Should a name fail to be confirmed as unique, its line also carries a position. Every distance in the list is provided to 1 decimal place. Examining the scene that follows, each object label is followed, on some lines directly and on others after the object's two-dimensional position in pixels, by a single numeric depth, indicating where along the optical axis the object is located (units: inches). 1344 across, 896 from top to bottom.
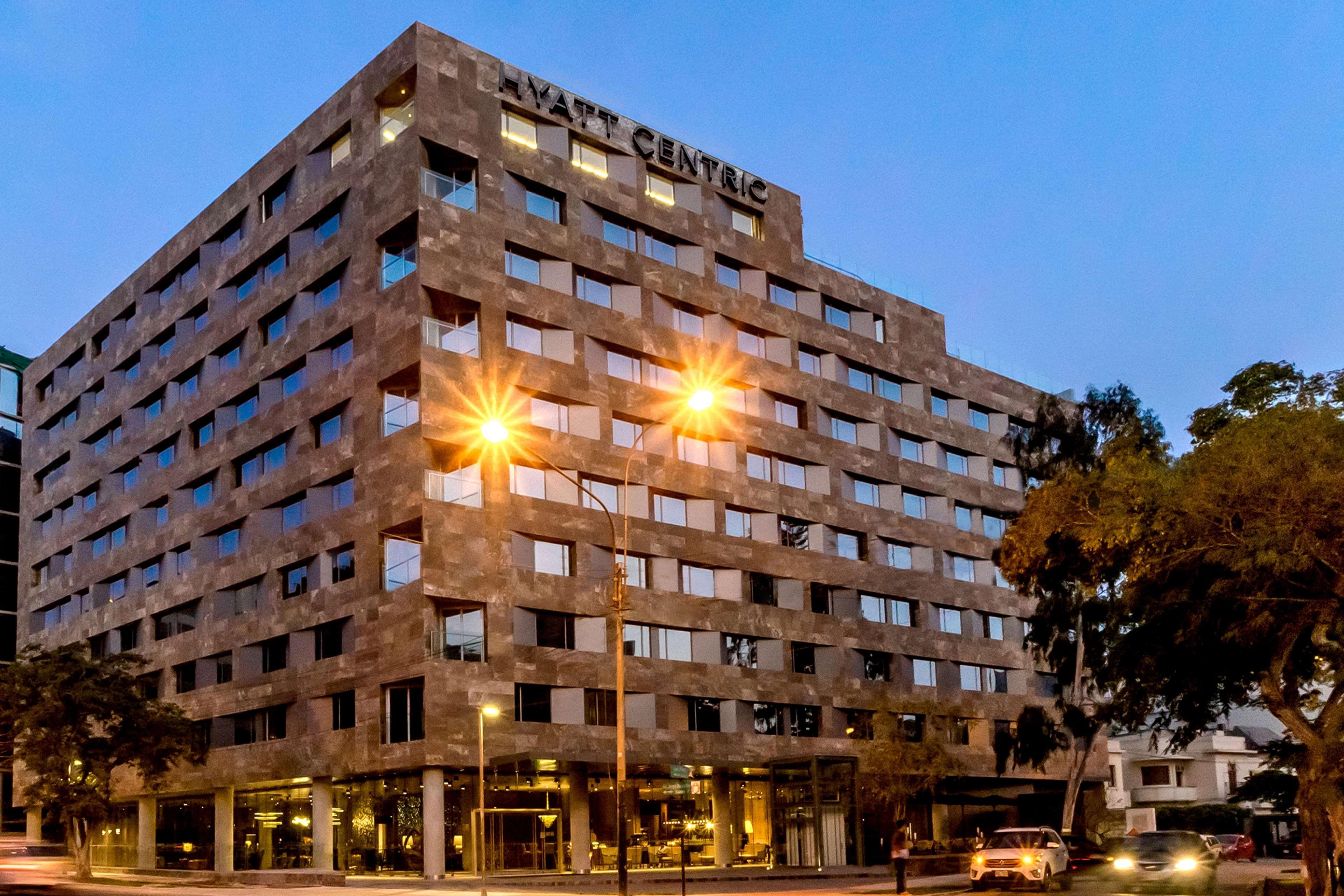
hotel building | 2052.2
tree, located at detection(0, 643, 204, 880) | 2140.7
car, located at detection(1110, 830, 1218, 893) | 1473.9
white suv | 1467.8
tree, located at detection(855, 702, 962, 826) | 2320.4
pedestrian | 1480.1
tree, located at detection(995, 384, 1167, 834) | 2218.3
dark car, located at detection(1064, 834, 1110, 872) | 1678.2
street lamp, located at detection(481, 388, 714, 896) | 1155.3
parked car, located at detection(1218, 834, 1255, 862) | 2687.0
